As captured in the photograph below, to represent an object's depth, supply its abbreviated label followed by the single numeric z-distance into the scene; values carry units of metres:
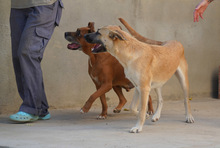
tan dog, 6.73
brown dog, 8.42
